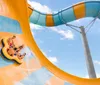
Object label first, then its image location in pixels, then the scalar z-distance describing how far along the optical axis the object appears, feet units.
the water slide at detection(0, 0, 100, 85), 8.87
